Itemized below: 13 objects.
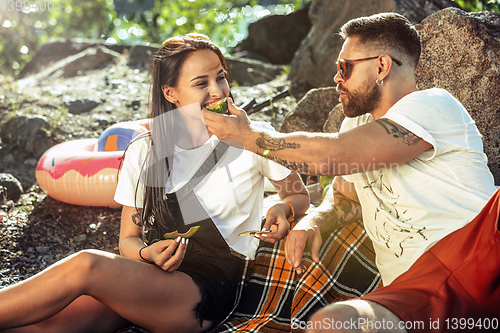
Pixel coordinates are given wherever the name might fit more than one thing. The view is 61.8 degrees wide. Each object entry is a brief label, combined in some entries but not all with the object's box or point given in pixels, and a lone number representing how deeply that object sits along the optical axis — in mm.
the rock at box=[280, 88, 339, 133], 4988
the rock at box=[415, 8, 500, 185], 3504
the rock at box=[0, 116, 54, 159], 5926
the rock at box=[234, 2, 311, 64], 10203
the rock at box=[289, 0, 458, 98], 6547
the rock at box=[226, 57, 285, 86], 8289
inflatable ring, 4340
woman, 2229
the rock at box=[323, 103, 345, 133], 4340
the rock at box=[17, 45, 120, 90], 9477
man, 1892
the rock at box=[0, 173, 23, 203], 4828
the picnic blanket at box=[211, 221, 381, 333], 2559
